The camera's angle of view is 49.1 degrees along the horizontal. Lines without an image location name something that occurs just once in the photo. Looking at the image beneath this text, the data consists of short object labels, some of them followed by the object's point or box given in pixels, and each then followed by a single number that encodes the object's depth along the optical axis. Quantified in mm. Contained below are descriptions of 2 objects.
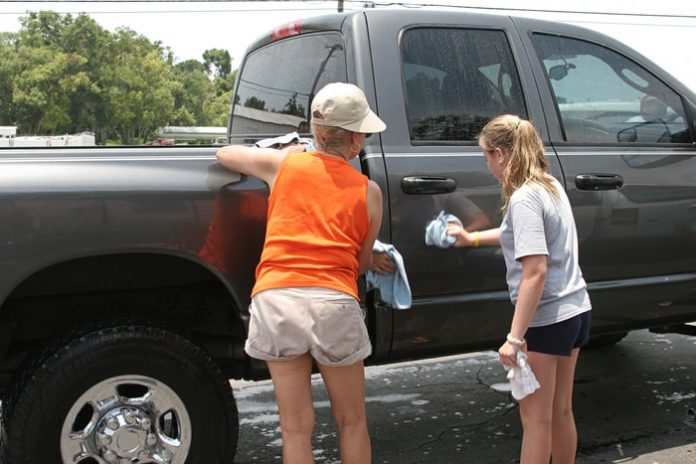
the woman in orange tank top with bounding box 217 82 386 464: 2434
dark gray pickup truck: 2672
